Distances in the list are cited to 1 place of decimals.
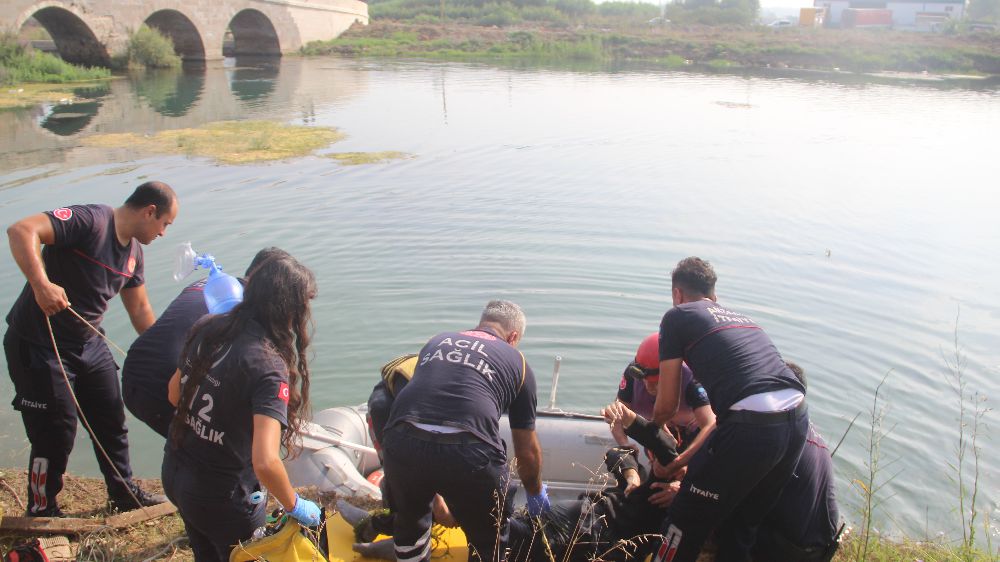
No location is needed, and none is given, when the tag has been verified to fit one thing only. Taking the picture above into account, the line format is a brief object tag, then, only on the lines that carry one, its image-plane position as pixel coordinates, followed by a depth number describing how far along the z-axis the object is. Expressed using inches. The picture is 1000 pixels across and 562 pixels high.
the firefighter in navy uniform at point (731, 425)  129.8
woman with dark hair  104.0
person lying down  140.7
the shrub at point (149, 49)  1334.9
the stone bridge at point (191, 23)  1233.0
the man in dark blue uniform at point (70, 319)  145.1
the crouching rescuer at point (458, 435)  114.9
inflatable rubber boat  185.8
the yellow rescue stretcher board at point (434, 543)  145.6
